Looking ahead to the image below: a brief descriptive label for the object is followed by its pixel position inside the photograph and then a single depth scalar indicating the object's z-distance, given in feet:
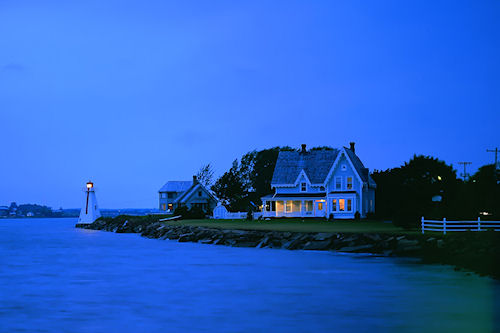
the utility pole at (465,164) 287.40
